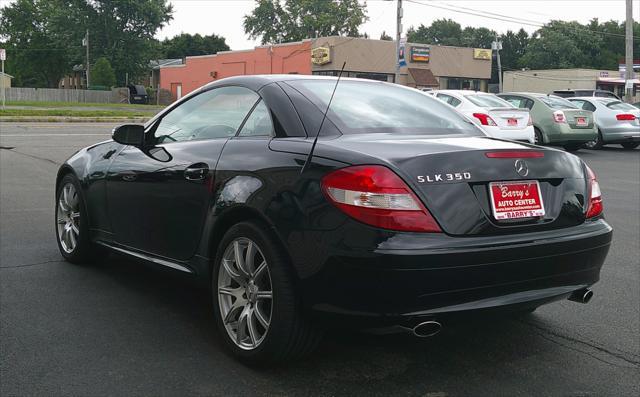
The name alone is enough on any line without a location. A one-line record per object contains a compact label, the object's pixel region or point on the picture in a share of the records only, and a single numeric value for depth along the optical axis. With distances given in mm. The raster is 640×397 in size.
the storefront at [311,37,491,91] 47781
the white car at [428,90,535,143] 14945
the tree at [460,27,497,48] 122000
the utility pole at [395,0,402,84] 34812
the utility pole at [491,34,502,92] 52622
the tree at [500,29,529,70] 116250
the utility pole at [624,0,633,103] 26625
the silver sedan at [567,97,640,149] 18469
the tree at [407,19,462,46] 125688
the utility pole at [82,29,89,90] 65712
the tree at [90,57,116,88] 63156
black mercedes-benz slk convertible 2955
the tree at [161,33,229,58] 100062
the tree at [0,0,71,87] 80438
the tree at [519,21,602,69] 93562
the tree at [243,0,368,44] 82625
